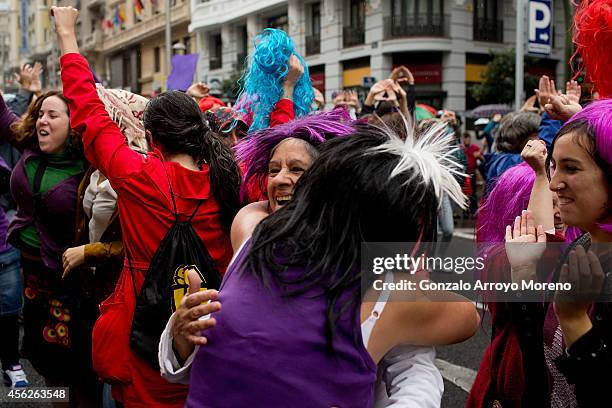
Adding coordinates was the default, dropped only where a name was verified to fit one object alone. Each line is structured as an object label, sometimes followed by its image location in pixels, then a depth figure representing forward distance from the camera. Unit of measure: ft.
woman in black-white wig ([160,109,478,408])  5.00
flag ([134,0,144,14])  108.78
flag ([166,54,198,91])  25.66
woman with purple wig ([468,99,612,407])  4.78
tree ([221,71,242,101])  84.53
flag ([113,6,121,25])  123.67
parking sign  33.96
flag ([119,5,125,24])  121.19
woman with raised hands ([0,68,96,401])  10.80
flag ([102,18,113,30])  130.04
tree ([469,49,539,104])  70.59
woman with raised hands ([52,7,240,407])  7.88
